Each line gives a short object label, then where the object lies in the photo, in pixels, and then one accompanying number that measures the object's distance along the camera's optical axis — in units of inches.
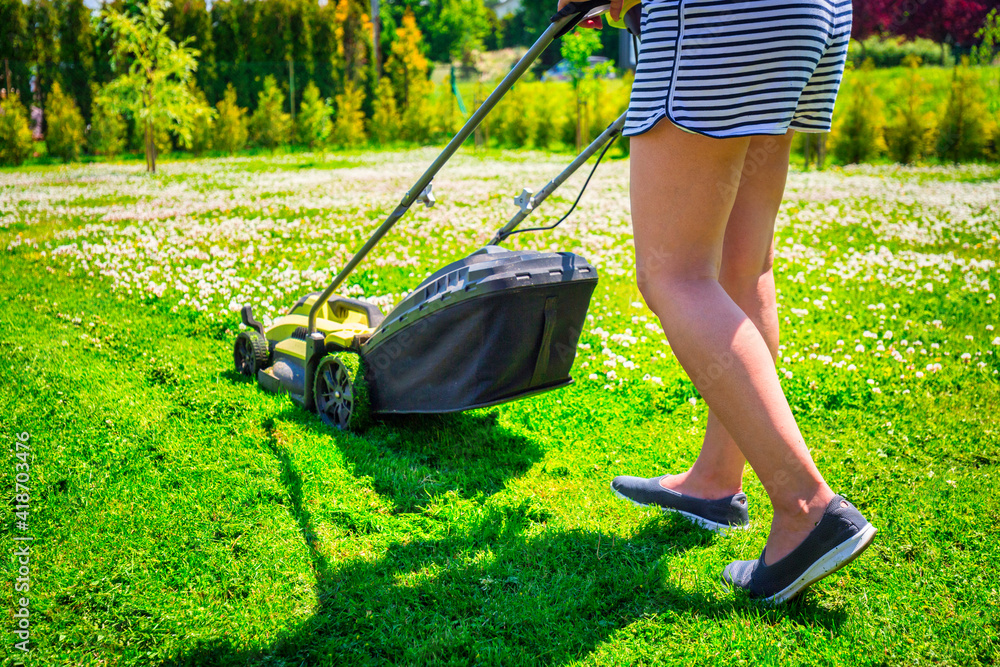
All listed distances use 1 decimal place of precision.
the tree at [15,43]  810.8
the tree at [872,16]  1263.5
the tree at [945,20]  1231.5
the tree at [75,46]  843.4
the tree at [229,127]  864.9
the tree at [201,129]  831.0
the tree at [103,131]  817.5
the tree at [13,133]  719.2
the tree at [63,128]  783.1
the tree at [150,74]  672.4
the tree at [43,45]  828.0
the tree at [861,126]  730.8
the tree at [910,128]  736.3
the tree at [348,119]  1005.2
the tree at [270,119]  909.8
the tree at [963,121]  725.3
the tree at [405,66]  1127.0
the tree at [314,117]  908.0
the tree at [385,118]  1050.1
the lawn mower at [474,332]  104.3
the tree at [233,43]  958.4
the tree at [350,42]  1031.0
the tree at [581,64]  816.9
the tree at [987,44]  617.7
